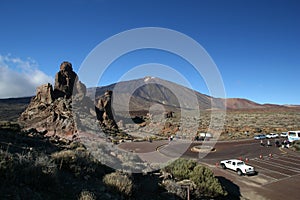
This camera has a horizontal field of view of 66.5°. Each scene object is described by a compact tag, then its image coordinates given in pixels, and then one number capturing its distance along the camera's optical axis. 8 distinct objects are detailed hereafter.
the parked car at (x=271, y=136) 44.75
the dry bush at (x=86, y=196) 5.82
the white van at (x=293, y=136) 35.44
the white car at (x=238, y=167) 18.23
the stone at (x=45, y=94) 41.91
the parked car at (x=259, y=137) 43.76
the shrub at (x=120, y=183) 7.85
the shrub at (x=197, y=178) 11.18
